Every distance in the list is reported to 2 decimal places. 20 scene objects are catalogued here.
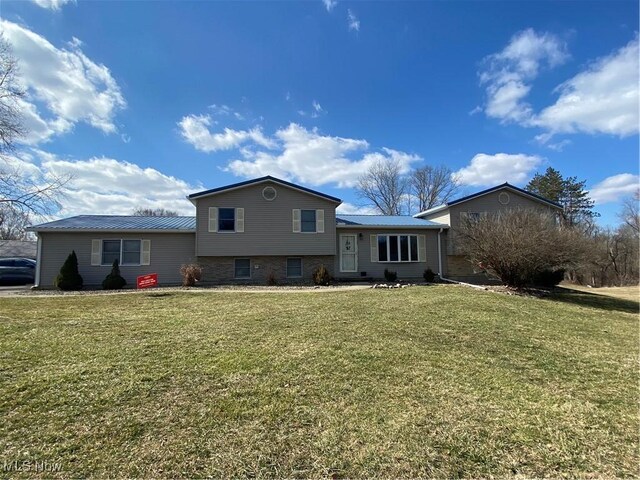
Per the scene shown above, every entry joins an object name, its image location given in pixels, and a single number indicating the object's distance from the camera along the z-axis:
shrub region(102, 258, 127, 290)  15.05
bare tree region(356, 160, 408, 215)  39.41
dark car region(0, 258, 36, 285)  18.56
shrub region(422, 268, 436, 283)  17.86
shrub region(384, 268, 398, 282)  17.61
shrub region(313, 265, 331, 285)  16.12
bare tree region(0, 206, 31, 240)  14.92
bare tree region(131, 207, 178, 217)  42.25
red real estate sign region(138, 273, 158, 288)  14.95
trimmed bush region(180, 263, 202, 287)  15.10
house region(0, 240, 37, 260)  30.51
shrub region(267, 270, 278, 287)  16.15
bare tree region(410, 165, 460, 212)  39.31
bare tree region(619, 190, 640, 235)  34.96
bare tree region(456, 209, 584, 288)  12.81
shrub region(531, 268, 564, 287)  15.91
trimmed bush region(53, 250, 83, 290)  14.62
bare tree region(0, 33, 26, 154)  14.48
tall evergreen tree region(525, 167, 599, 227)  40.91
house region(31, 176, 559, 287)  16.08
